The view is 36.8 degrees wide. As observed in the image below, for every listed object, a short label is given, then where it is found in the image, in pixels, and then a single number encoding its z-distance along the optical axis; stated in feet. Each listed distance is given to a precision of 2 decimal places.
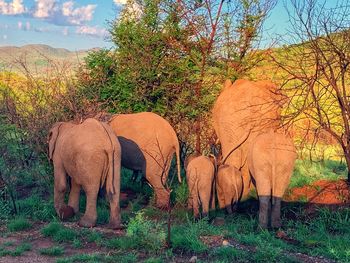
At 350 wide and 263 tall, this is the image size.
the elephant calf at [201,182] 29.73
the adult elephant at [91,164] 27.78
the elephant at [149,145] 33.50
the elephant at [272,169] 27.84
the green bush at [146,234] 22.45
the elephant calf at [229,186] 30.37
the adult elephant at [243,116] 31.32
